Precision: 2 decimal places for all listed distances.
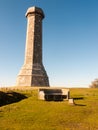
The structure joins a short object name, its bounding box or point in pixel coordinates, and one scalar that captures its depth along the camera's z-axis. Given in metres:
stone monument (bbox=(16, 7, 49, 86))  26.83
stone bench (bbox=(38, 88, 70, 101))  15.41
